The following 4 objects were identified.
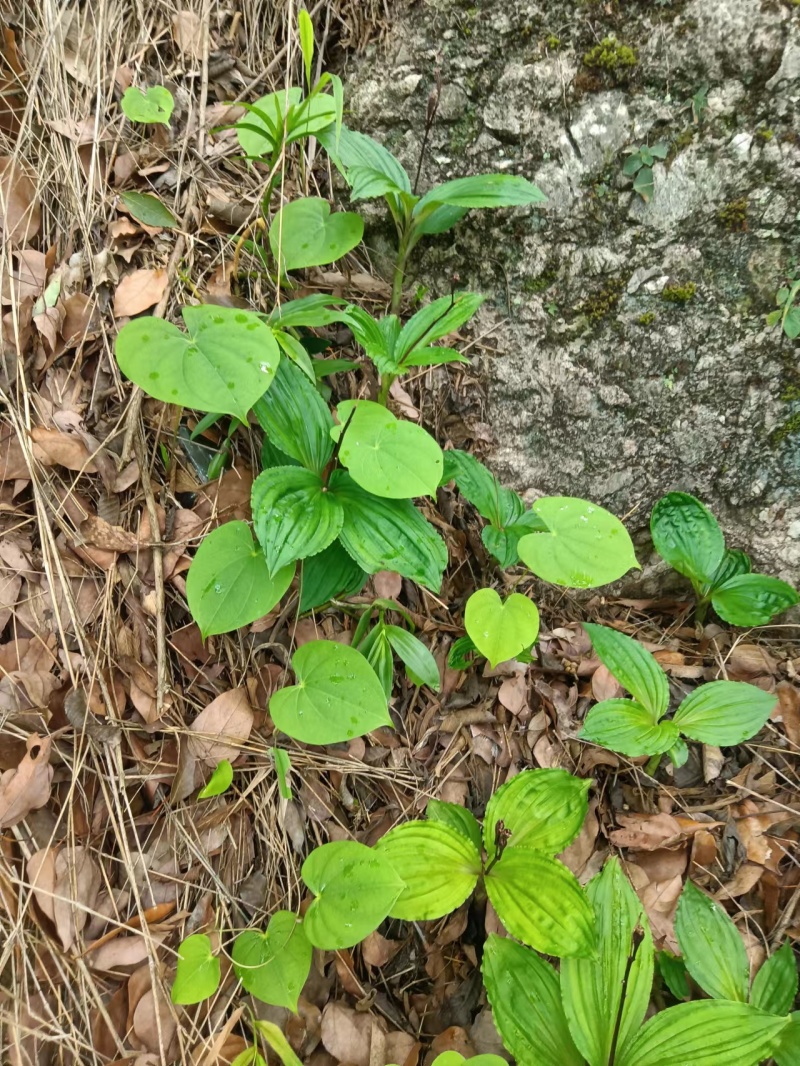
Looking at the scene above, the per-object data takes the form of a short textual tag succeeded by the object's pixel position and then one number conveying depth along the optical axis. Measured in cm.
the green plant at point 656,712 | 49
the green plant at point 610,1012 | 40
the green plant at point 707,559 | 56
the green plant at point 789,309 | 53
